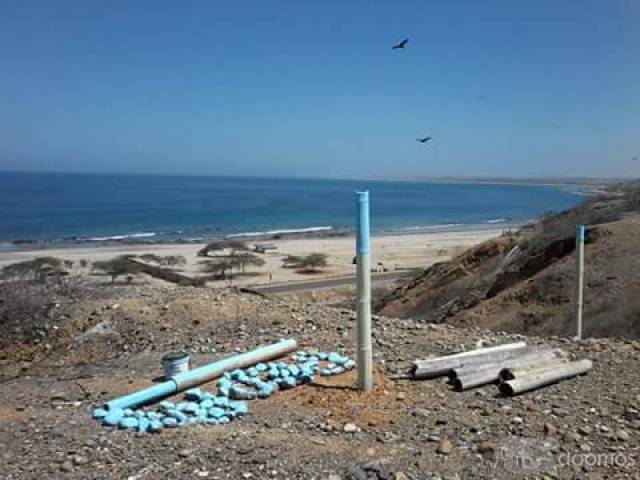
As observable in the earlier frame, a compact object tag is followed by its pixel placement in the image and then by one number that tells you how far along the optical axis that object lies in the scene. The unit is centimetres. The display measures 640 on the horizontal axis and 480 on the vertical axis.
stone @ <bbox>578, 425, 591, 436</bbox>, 417
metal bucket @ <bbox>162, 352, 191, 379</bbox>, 543
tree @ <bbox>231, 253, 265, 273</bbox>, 2823
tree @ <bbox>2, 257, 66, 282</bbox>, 1839
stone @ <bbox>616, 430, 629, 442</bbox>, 406
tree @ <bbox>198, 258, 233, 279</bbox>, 2741
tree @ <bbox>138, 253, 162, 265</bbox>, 2928
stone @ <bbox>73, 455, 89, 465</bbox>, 384
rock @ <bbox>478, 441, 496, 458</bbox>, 387
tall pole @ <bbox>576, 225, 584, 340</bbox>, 727
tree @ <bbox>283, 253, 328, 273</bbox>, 2905
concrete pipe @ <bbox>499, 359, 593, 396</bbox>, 489
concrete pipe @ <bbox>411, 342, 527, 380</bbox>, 534
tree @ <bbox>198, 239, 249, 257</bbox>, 3331
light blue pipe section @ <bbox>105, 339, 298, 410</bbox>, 485
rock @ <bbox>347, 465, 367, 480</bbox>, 360
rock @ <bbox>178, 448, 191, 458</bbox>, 389
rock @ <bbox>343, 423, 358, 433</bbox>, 425
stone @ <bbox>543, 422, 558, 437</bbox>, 417
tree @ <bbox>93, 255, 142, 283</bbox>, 2017
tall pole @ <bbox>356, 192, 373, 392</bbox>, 489
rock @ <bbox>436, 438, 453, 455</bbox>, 392
